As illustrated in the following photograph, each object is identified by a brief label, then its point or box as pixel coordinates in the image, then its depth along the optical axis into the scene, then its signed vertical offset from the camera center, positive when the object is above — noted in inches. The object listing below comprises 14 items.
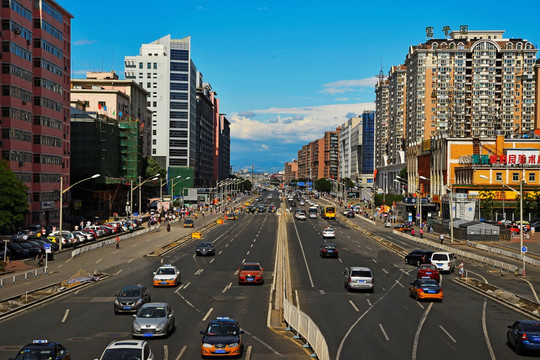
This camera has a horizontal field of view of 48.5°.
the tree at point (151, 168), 6112.2 +86.7
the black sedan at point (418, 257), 1983.1 -264.9
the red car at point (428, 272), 1600.6 -249.9
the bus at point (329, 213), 4955.7 -286.5
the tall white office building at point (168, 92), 7386.8 +1068.6
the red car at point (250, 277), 1568.7 -260.1
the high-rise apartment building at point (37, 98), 2920.8 +414.4
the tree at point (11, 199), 2252.7 -92.8
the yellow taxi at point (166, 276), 1514.5 -253.4
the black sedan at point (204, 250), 2289.6 -278.0
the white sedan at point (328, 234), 3078.0 -285.2
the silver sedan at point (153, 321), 938.1 -229.3
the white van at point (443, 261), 1884.8 -257.3
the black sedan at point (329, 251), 2234.3 -270.8
